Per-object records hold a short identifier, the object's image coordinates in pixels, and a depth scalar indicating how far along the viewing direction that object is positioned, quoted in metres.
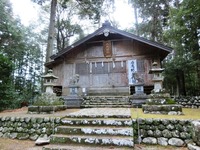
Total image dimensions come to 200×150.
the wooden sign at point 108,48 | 12.23
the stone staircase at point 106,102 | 9.12
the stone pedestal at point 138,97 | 8.65
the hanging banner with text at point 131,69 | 11.53
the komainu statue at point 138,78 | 9.20
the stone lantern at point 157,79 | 6.47
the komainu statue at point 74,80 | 9.45
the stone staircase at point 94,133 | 3.82
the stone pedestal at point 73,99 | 9.27
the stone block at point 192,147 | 3.36
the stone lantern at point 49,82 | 7.72
